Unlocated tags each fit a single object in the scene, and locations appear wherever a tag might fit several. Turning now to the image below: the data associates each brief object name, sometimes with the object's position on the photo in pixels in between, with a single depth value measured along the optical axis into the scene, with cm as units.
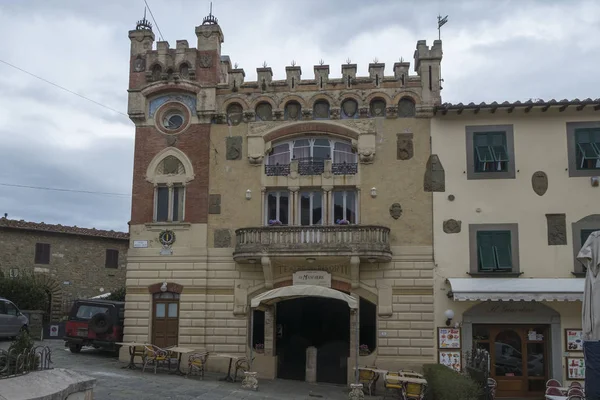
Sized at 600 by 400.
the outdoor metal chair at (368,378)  2119
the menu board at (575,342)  2184
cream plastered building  2212
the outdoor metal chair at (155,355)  2173
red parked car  2455
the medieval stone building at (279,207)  2278
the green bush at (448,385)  1510
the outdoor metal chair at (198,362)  2152
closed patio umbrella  1112
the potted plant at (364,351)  2273
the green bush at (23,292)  2977
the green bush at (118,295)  3349
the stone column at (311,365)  2273
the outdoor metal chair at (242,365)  2178
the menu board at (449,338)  2227
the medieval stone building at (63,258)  3512
